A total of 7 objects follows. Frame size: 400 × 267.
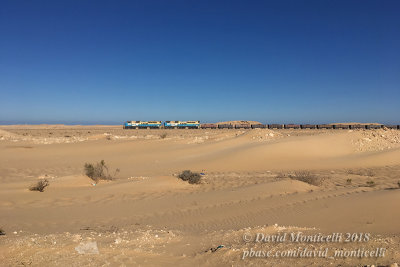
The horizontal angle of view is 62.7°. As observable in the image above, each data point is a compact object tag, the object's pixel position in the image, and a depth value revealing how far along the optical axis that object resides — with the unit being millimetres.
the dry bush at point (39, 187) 12242
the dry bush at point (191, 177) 14406
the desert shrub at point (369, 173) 16864
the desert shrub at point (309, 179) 13516
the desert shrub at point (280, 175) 16263
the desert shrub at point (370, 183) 13461
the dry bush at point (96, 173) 15338
